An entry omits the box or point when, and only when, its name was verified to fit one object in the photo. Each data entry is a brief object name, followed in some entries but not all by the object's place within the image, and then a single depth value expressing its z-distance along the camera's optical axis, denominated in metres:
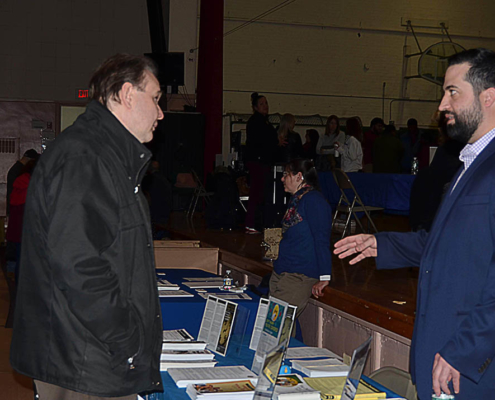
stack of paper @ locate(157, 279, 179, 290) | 3.87
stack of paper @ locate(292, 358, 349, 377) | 2.42
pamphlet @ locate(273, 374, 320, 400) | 2.06
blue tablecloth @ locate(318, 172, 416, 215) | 6.39
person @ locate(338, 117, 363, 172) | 7.68
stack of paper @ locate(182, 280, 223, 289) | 4.01
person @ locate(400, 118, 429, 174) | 10.63
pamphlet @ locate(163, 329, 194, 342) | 2.82
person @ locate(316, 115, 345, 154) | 8.09
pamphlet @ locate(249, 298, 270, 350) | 2.65
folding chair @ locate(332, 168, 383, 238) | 6.51
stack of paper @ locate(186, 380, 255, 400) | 2.04
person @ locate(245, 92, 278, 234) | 7.12
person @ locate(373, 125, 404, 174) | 8.97
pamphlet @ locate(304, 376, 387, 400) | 2.09
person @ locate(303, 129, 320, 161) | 9.73
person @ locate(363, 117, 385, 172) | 10.76
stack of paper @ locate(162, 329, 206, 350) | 2.66
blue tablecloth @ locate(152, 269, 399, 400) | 2.68
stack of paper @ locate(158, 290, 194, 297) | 3.62
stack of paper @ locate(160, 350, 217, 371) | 2.44
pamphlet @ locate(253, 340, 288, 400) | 1.52
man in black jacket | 1.58
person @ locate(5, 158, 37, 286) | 5.64
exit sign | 12.02
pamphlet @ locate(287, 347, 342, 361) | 2.68
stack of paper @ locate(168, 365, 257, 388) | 2.21
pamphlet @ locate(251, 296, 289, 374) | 2.35
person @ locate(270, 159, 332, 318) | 3.91
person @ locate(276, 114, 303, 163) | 7.30
